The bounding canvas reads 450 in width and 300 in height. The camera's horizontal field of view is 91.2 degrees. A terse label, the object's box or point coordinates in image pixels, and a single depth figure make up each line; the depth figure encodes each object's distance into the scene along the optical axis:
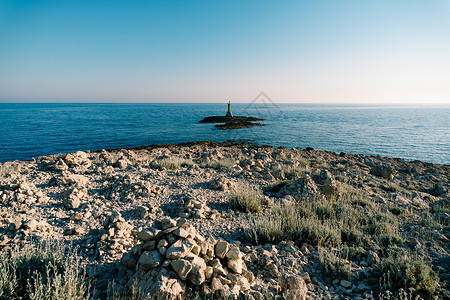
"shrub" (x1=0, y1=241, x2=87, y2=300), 2.61
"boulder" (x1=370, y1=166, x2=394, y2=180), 12.12
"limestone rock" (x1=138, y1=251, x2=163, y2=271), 3.03
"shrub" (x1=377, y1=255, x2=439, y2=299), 3.25
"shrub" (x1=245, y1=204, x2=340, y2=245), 4.74
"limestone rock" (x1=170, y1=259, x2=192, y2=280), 2.92
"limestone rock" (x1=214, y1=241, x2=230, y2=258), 3.44
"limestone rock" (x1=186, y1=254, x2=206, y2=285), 2.92
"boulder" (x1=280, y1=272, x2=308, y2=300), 3.05
